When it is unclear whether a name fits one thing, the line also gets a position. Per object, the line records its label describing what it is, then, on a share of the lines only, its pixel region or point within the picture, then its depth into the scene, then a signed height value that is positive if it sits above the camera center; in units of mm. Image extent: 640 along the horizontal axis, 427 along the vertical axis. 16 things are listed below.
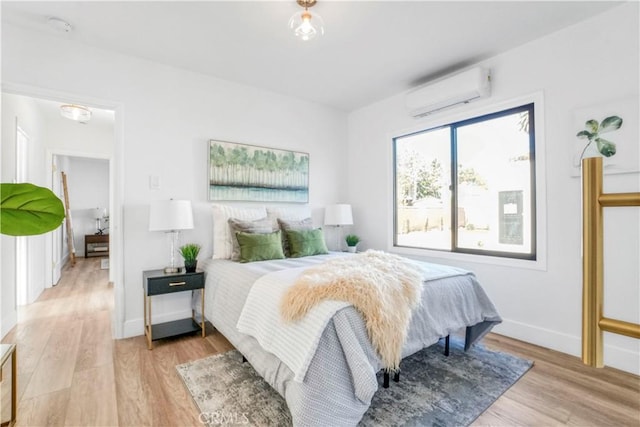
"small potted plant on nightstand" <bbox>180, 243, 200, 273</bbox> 2727 -392
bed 1378 -682
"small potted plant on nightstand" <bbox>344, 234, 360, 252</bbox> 3928 -374
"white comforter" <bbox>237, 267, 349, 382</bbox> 1423 -602
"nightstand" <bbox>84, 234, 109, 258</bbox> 6961 -715
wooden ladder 645 -118
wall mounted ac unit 2801 +1222
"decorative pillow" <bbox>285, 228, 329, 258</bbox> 3068 -308
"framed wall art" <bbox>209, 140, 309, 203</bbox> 3221 +475
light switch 2865 +312
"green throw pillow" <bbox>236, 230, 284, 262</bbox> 2748 -311
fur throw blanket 1527 -450
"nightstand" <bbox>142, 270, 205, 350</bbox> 2469 -642
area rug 1623 -1111
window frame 2559 +294
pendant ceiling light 2027 +1344
